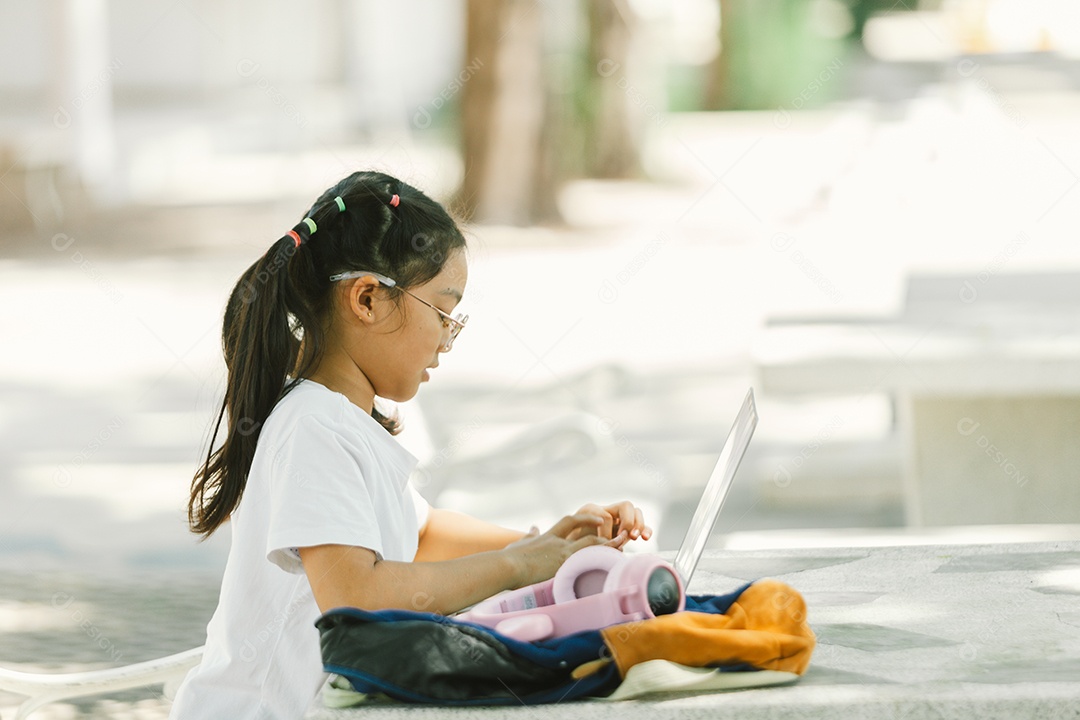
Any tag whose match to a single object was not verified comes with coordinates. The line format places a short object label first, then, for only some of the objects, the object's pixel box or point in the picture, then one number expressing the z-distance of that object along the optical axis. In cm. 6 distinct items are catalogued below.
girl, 302
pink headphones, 282
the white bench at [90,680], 440
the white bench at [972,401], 815
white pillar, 2523
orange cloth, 273
